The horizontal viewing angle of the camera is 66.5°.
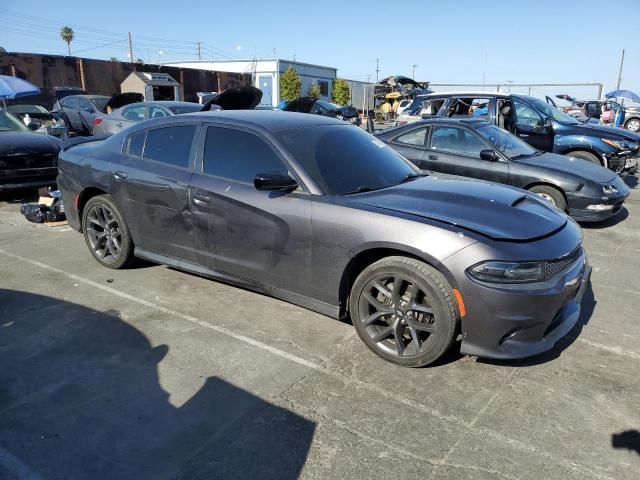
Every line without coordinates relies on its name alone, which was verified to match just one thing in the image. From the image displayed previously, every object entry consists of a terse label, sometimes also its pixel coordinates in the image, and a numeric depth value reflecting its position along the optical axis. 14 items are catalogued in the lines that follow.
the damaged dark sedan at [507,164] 6.68
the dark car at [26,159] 7.84
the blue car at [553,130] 9.30
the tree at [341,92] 46.41
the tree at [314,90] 44.32
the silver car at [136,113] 10.16
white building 42.44
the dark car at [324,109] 18.00
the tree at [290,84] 40.56
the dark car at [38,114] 16.37
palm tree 81.44
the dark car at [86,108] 15.16
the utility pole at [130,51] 60.47
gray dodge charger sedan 3.00
